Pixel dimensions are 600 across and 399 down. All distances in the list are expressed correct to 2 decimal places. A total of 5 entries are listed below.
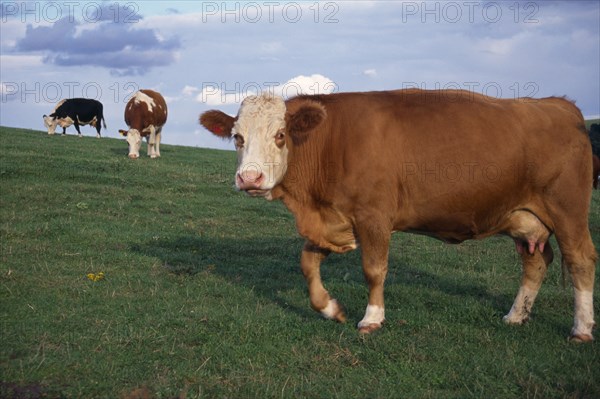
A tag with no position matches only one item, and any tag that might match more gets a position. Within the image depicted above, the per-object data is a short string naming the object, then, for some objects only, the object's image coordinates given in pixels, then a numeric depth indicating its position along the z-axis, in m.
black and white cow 40.81
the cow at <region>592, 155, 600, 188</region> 9.19
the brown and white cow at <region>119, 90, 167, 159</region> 27.55
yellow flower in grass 9.86
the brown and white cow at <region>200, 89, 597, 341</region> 7.82
